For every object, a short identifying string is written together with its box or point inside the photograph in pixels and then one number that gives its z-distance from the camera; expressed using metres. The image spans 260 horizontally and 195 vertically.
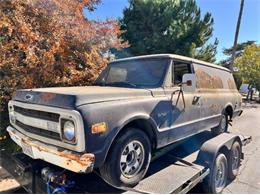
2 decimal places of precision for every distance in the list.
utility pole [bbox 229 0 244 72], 16.97
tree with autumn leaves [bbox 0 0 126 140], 4.95
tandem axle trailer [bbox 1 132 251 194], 2.75
